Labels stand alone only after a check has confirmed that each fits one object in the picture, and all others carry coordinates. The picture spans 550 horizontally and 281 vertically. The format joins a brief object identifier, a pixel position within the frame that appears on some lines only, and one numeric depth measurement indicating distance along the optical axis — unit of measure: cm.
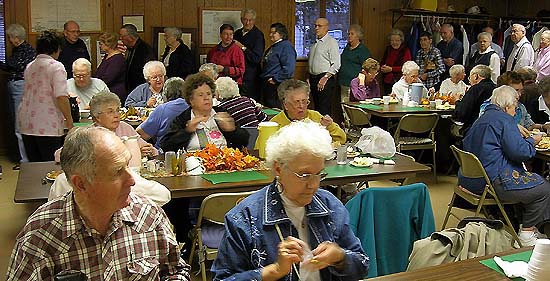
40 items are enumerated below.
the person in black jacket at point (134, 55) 718
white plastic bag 409
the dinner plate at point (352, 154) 408
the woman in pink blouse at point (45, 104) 519
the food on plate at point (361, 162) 385
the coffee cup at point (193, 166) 358
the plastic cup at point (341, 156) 391
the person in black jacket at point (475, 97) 597
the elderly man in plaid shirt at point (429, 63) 877
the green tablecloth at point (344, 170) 365
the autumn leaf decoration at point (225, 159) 365
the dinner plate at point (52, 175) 335
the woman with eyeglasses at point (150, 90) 587
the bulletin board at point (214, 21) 836
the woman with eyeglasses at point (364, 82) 738
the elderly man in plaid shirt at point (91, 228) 179
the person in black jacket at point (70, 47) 714
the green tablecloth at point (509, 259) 220
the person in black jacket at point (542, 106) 531
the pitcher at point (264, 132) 387
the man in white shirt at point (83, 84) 581
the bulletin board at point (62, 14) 738
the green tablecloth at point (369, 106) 663
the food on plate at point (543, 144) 464
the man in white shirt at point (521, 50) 847
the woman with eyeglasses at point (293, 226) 199
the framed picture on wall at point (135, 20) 790
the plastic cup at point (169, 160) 353
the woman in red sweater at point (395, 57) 901
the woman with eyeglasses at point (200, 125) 402
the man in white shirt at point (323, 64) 846
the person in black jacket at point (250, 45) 804
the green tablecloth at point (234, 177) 345
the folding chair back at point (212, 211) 309
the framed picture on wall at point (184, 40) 805
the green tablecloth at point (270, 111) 595
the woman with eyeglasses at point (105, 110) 375
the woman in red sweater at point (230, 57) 774
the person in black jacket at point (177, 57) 741
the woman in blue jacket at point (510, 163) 423
